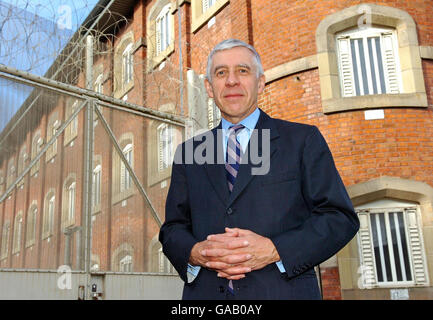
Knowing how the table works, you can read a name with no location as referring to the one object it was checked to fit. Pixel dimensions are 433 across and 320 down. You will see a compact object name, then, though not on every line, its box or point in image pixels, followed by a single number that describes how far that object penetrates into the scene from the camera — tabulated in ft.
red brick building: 21.12
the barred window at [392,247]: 25.93
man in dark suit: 5.83
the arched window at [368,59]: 27.43
